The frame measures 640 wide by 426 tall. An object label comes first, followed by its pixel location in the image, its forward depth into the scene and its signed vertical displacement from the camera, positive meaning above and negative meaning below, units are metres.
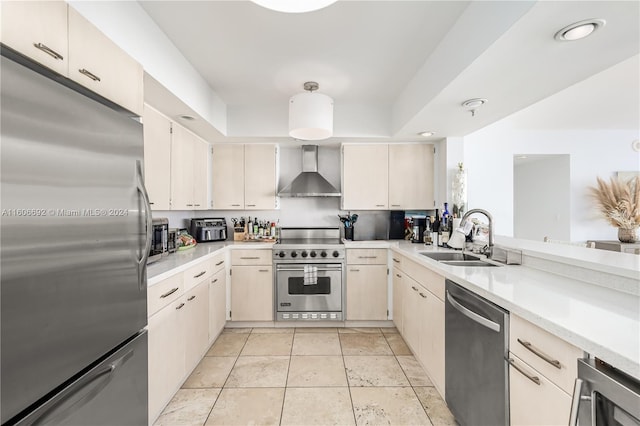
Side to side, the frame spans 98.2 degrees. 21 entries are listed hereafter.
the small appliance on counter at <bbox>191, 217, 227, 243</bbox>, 3.43 -0.21
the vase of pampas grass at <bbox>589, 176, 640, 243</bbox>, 3.80 +0.14
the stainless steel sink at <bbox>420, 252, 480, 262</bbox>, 2.62 -0.41
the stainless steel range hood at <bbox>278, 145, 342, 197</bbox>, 3.43 +0.38
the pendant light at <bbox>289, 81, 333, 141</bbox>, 2.35 +0.86
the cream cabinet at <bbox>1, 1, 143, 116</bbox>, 0.91 +0.66
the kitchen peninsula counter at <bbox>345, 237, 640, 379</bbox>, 0.86 -0.39
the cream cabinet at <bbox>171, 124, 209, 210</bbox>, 2.59 +0.44
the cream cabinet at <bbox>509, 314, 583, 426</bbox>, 0.96 -0.62
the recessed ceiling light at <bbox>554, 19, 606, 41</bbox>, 1.25 +0.85
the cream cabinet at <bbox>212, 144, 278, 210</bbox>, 3.57 +0.46
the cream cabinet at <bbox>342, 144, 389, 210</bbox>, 3.54 +0.46
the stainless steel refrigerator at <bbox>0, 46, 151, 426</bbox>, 0.80 -0.14
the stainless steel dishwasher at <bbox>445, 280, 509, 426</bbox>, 1.29 -0.78
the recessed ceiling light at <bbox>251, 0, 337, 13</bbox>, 0.91 +0.69
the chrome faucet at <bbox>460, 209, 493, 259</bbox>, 2.17 -0.21
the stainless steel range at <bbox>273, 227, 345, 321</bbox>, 3.21 -0.79
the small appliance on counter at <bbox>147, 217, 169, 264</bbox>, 2.12 -0.21
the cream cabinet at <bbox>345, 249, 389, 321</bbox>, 3.27 -0.85
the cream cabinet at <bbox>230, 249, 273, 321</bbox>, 3.23 -0.85
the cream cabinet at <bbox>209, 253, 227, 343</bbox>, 2.73 -0.89
